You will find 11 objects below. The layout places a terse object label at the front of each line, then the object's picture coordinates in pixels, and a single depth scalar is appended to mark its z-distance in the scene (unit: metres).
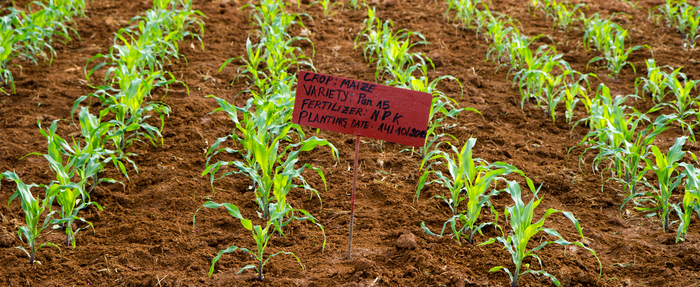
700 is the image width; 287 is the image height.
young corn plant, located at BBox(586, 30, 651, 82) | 4.80
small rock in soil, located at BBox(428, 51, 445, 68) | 5.21
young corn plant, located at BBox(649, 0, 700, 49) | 5.56
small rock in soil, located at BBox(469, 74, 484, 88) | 4.83
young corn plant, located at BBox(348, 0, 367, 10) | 6.78
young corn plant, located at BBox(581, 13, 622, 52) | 5.13
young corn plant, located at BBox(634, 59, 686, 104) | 4.32
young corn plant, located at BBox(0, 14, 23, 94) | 4.32
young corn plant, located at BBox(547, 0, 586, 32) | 6.08
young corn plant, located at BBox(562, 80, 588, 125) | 4.04
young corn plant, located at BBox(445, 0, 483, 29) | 6.05
